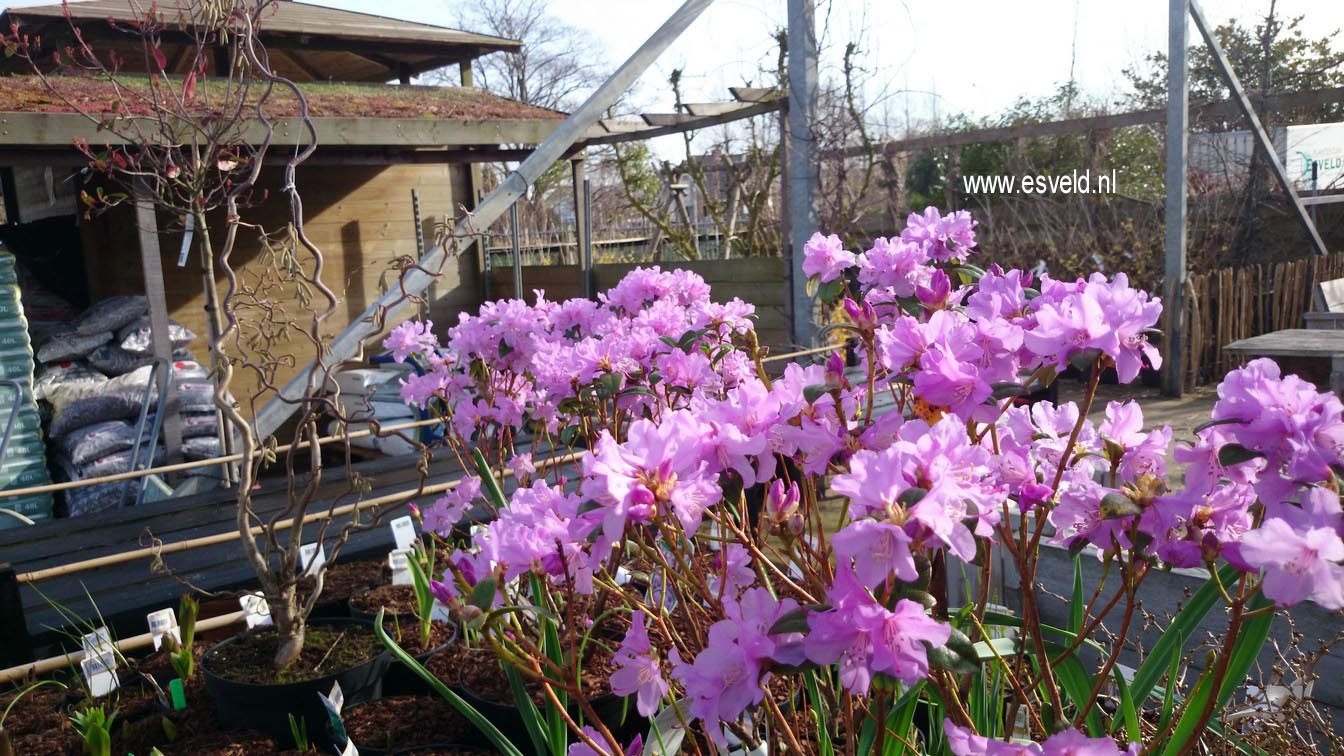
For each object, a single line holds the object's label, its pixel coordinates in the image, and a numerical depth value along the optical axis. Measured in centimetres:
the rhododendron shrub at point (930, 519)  71
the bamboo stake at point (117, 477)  254
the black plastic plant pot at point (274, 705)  190
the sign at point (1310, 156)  904
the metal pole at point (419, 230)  784
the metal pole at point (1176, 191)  624
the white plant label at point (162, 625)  221
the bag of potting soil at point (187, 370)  582
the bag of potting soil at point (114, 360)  592
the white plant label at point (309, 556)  245
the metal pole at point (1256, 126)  635
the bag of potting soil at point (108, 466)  529
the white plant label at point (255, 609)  230
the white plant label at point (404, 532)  251
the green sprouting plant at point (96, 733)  172
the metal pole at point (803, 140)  486
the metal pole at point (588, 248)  745
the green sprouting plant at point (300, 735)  184
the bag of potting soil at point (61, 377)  557
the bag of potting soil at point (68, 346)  574
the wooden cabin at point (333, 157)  558
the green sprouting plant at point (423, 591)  212
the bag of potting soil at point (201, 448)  563
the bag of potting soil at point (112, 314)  598
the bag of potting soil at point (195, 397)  568
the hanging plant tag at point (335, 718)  162
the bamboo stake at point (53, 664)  217
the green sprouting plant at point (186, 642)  214
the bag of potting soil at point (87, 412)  548
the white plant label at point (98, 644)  212
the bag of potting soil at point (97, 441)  531
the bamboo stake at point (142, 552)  230
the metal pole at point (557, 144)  455
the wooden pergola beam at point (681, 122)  583
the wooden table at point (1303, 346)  466
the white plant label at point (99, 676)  205
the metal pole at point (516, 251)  687
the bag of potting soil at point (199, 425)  566
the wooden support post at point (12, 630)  223
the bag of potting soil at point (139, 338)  601
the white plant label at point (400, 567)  251
